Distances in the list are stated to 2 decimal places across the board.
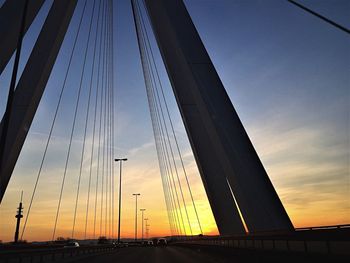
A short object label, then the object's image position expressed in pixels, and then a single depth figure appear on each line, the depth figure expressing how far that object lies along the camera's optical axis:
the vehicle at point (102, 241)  52.94
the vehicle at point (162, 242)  58.15
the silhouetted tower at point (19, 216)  45.13
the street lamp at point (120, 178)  56.41
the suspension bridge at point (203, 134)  9.02
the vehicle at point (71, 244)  30.14
